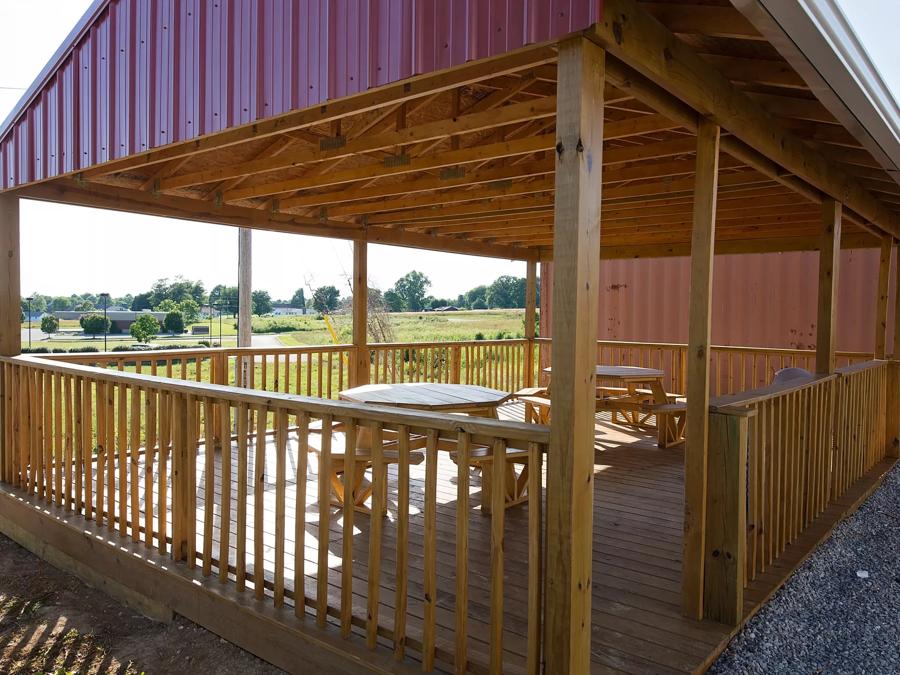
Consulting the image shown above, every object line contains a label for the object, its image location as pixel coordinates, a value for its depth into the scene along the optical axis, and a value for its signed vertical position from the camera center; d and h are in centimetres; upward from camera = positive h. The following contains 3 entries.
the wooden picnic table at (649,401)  554 -83
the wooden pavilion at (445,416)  204 -24
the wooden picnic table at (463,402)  380 -59
